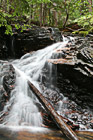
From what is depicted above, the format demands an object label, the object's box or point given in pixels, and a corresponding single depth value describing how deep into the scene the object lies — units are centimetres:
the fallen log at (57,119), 245
